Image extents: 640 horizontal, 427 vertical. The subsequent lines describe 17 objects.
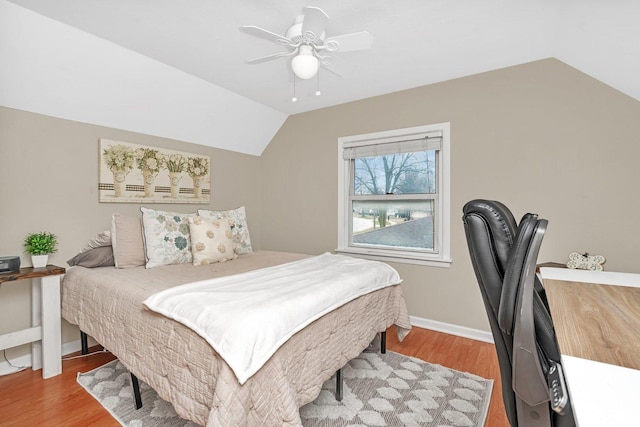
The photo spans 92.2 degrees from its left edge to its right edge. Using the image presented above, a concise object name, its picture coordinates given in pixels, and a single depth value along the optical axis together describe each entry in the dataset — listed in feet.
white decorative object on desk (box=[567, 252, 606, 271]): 7.14
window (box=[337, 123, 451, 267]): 9.97
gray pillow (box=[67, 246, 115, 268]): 7.75
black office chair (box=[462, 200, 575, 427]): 2.49
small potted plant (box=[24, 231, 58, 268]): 7.39
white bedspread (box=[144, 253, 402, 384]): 4.12
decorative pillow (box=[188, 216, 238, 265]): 8.56
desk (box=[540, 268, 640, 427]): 1.82
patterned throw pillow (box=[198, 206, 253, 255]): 9.99
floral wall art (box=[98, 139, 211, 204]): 9.05
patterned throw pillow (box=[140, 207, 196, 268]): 8.10
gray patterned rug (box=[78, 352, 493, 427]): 5.70
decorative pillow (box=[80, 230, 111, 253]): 8.13
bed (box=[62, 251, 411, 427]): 4.18
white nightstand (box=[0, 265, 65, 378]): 6.97
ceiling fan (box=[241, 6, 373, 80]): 5.65
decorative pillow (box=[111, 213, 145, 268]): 7.80
